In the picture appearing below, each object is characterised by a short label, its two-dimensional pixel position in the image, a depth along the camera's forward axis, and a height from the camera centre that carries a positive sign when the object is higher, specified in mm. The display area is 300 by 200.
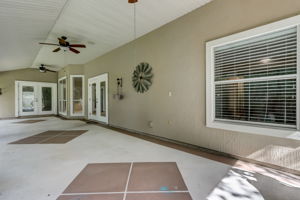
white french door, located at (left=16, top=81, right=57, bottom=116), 8609 +18
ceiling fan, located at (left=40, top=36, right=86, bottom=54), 4211 +1603
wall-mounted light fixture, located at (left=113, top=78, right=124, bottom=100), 5380 +293
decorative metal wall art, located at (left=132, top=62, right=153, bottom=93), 4336 +643
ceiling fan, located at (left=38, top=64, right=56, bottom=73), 7852 +1613
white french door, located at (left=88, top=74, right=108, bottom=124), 6387 +16
